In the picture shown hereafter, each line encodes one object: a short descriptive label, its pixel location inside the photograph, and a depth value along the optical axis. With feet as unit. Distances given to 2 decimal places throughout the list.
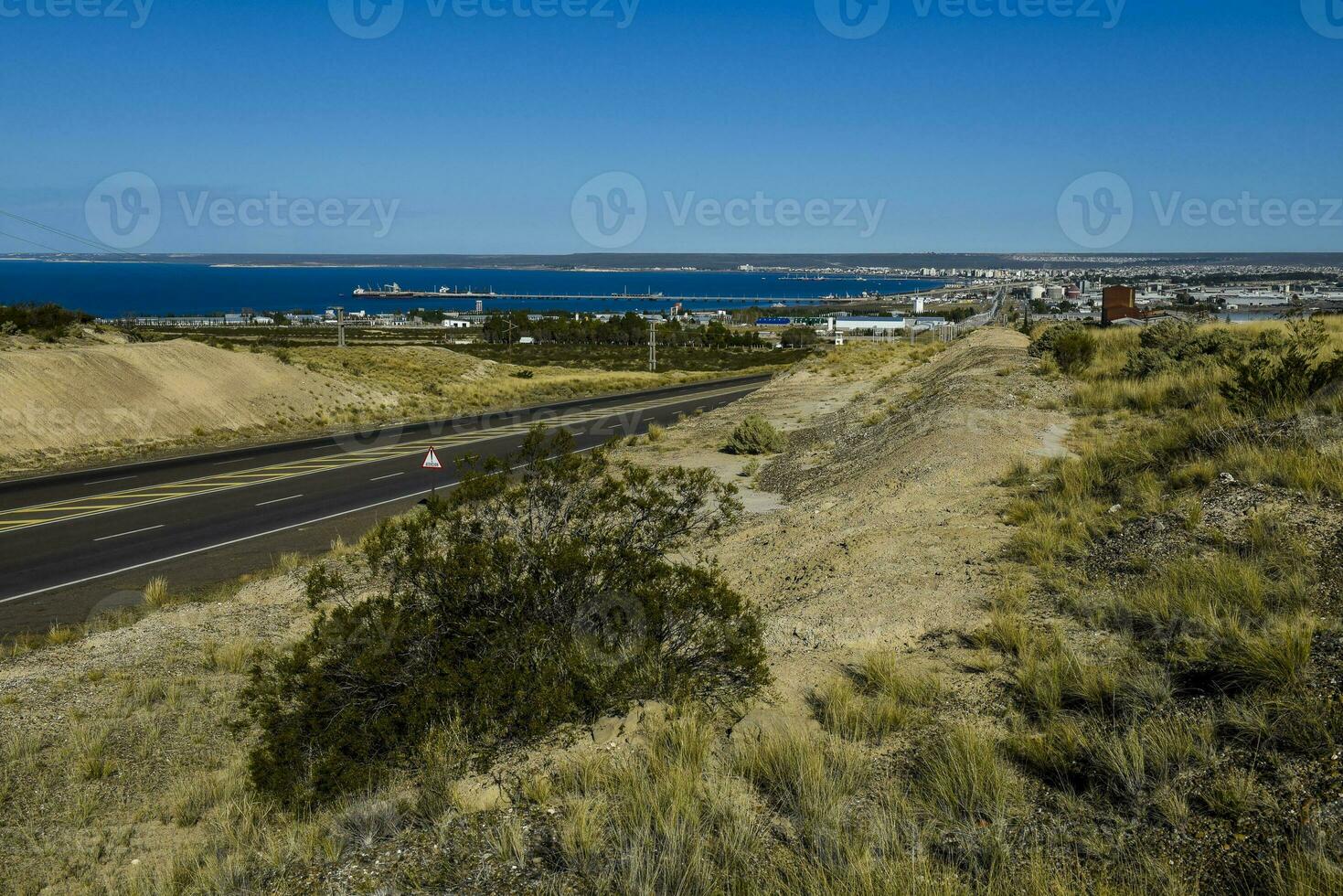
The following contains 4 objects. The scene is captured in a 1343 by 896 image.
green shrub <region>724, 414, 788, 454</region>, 86.07
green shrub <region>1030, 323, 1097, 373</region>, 94.53
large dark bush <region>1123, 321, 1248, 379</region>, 75.46
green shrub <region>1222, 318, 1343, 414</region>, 47.19
